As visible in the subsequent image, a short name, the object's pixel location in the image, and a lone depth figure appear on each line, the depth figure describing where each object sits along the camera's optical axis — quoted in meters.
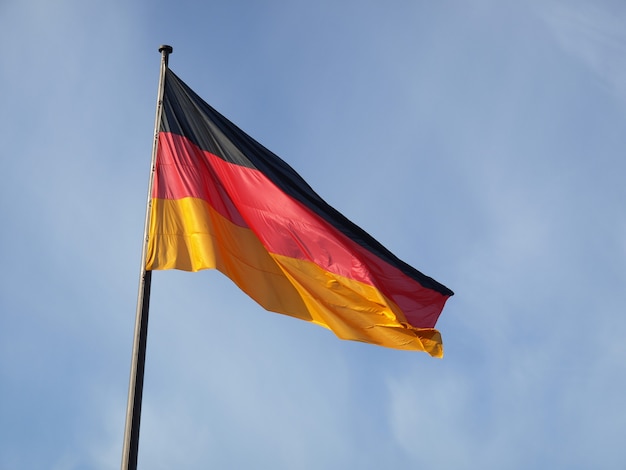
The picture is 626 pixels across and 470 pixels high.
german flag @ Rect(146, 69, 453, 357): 13.74
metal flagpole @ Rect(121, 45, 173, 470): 10.48
